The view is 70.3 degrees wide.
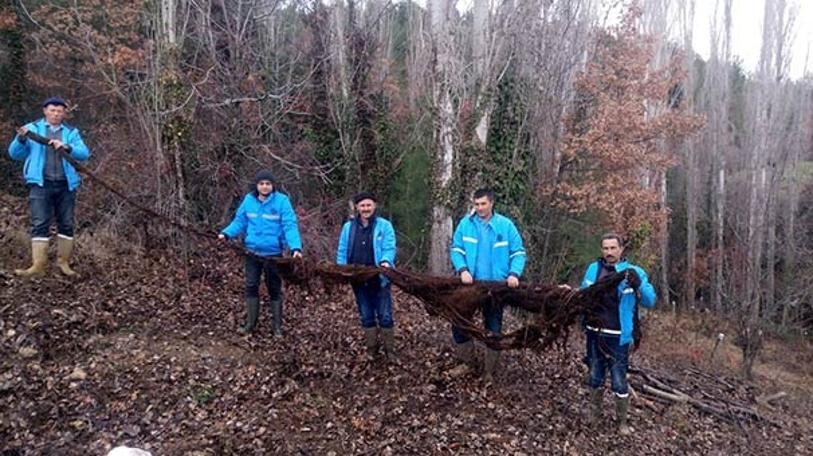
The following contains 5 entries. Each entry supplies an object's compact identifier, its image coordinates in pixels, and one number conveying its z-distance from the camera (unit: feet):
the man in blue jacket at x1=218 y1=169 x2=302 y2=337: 19.99
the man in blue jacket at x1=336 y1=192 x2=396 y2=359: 19.13
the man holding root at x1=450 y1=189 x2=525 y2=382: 18.57
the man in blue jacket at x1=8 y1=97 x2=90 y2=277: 20.43
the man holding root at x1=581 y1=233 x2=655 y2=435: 17.11
